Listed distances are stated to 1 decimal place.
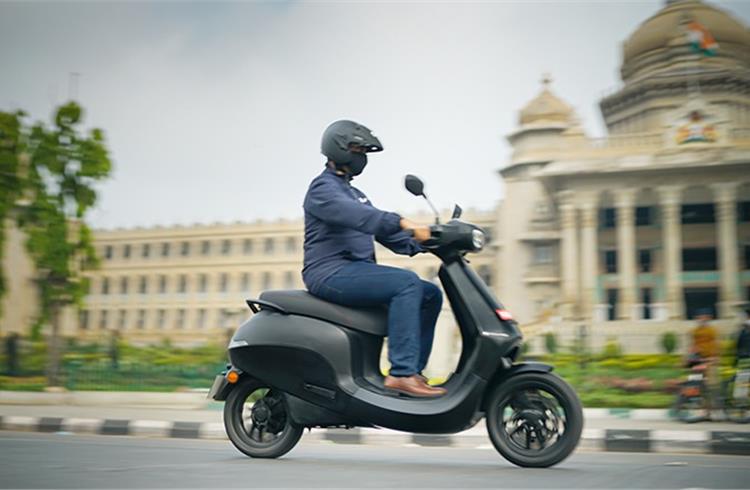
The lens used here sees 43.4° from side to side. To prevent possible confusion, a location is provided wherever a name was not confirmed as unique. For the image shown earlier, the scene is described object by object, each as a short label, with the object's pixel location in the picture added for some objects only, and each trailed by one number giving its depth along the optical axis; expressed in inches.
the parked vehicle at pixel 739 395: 409.7
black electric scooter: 182.2
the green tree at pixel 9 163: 763.4
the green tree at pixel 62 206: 748.0
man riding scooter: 187.0
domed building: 1667.1
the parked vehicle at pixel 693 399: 422.0
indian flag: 1926.7
